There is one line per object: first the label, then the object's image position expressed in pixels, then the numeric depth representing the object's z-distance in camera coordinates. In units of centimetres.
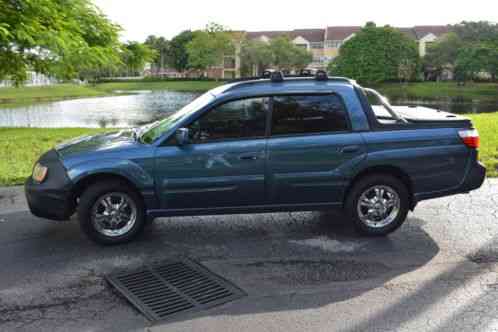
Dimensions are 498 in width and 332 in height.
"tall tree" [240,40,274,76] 8500
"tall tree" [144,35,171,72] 11681
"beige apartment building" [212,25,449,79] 9744
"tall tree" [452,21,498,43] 7388
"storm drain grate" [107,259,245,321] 398
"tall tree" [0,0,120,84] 1141
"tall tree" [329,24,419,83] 7235
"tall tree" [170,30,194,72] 11456
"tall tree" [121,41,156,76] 2108
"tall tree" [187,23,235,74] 9506
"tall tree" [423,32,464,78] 7500
